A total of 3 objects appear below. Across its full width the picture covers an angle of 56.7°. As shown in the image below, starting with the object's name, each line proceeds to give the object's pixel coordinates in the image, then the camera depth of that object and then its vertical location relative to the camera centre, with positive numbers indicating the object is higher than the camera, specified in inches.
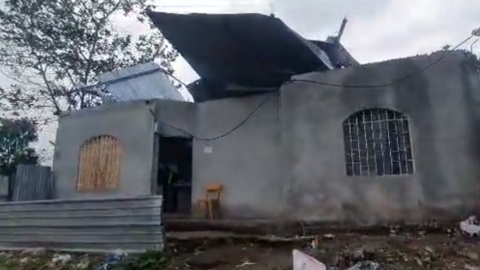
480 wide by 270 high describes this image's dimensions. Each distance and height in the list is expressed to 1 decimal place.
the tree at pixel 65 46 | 539.5 +213.0
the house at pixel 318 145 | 271.6 +48.4
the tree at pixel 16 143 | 579.4 +96.4
